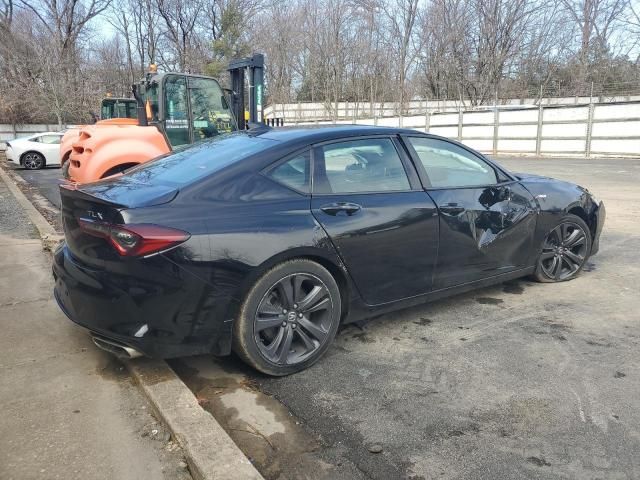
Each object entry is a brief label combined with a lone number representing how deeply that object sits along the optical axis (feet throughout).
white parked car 65.21
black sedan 9.42
